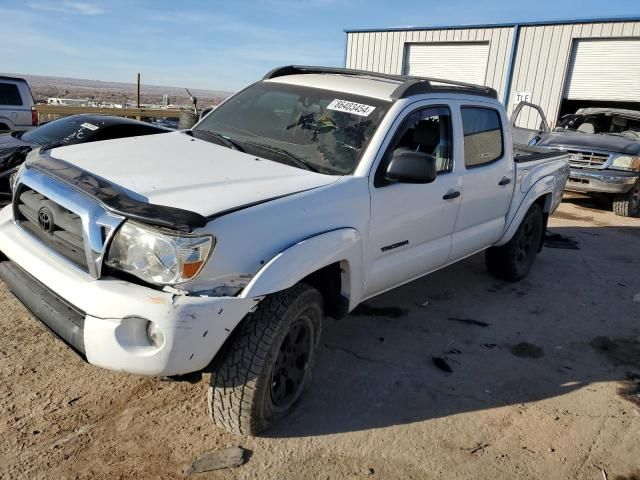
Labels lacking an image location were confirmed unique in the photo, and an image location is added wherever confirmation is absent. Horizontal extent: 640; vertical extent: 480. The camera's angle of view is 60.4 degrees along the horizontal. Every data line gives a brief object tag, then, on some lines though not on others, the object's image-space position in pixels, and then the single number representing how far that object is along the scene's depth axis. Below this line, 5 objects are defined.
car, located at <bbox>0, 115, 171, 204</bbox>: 7.02
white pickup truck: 2.37
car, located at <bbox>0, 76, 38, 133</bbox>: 10.34
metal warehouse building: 15.70
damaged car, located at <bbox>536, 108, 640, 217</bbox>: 9.55
